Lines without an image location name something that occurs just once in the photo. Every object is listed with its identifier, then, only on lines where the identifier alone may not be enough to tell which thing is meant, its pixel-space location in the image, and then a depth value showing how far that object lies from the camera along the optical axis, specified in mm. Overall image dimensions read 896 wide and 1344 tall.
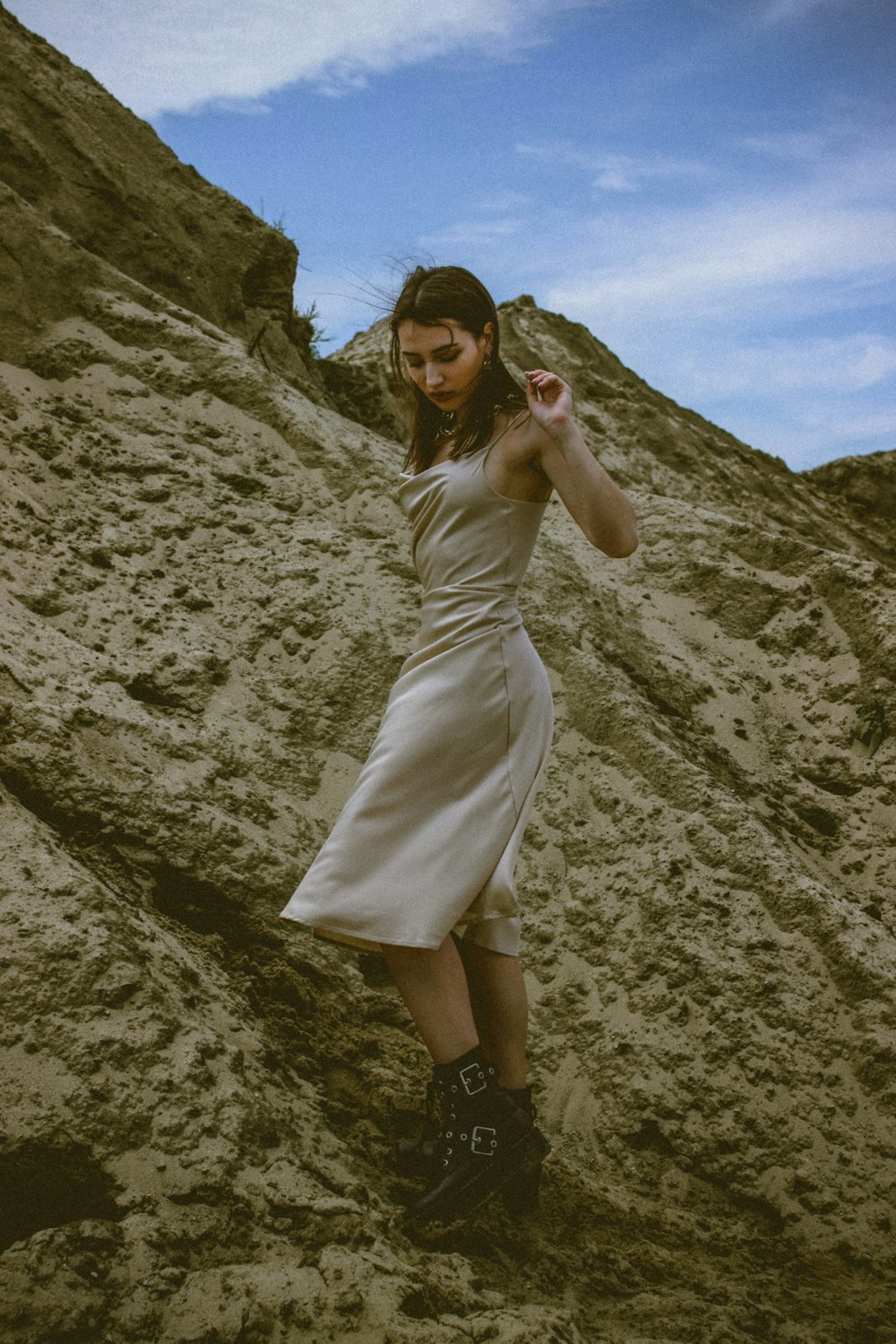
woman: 1949
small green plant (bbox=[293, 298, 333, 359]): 5668
